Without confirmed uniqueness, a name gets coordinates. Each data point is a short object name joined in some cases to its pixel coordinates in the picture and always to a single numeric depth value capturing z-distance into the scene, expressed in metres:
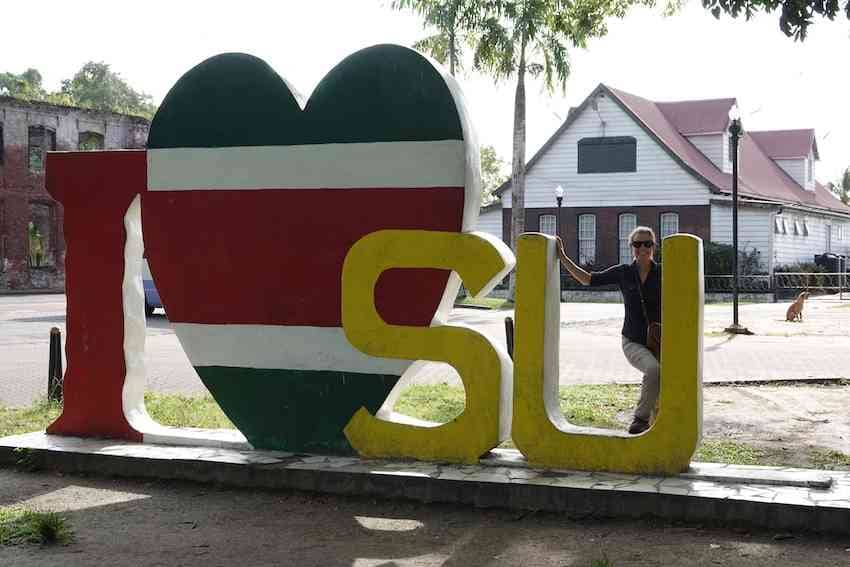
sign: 6.37
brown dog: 22.13
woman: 6.81
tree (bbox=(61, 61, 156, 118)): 68.75
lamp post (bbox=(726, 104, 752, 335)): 18.78
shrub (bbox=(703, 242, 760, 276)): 33.94
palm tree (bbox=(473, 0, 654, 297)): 28.41
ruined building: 38.38
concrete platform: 5.54
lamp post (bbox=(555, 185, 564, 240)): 30.82
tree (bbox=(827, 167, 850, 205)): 75.12
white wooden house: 35.22
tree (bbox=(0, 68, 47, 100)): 62.16
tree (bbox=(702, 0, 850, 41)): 7.46
